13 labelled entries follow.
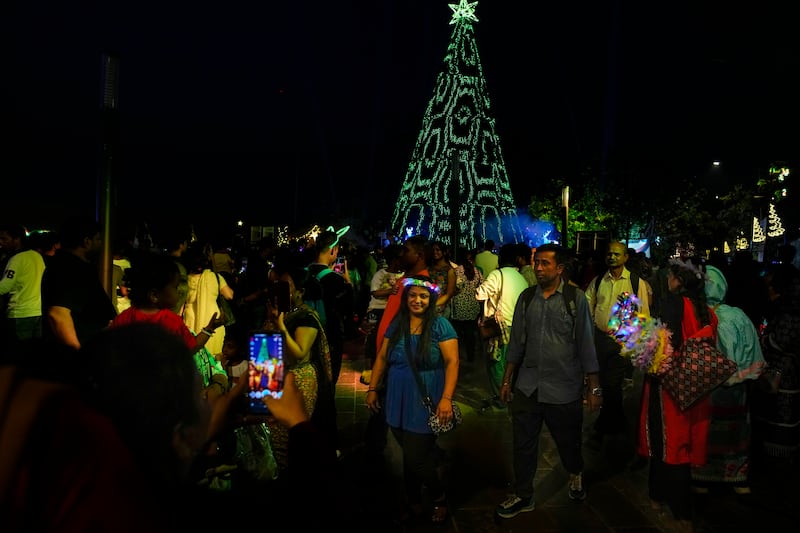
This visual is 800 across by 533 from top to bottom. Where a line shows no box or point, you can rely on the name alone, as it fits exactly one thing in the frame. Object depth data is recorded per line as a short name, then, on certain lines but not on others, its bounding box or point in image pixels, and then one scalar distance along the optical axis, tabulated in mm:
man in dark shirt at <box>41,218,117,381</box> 4473
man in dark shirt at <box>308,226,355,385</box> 6867
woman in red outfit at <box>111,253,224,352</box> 3879
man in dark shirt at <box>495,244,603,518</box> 4930
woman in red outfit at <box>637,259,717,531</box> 4547
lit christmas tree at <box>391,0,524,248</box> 30031
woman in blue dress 4637
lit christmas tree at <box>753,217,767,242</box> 23191
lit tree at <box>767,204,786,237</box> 21672
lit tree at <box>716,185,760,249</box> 34706
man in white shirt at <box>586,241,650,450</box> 7051
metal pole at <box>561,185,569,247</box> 15147
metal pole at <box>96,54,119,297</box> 4324
